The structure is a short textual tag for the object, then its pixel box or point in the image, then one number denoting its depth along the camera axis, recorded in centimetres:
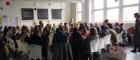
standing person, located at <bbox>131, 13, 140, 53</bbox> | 270
